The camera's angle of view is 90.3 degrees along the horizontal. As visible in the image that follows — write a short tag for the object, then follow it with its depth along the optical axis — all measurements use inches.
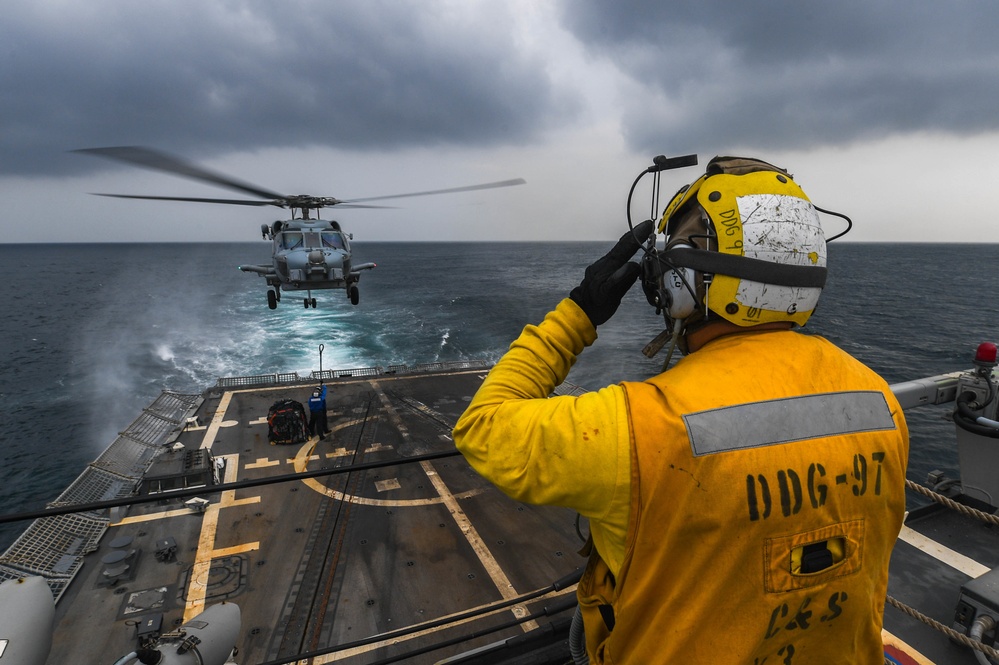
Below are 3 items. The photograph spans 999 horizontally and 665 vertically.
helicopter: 810.8
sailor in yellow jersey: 58.2
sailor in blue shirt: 743.1
